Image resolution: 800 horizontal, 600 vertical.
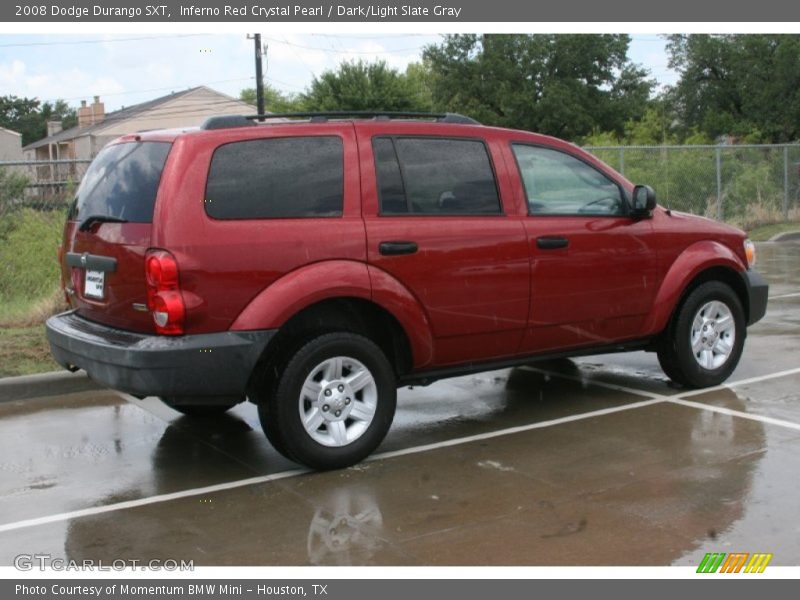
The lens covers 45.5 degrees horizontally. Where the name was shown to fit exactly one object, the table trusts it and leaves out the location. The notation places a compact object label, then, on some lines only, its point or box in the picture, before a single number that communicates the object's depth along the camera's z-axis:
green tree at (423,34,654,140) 54.56
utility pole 35.62
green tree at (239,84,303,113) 73.62
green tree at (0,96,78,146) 92.88
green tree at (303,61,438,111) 44.88
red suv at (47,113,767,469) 5.15
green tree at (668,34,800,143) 35.44
